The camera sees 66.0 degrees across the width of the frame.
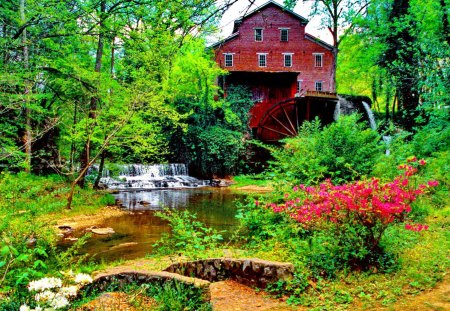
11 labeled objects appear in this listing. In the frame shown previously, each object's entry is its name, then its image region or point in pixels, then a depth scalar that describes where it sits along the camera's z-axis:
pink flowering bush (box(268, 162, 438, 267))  4.29
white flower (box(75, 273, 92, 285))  3.01
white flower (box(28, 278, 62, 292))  2.65
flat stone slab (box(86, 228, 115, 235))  9.62
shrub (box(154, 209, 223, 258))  5.44
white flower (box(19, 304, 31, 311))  2.31
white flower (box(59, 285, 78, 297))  2.71
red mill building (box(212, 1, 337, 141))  28.27
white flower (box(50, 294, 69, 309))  2.59
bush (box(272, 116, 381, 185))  7.77
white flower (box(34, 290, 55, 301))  2.66
